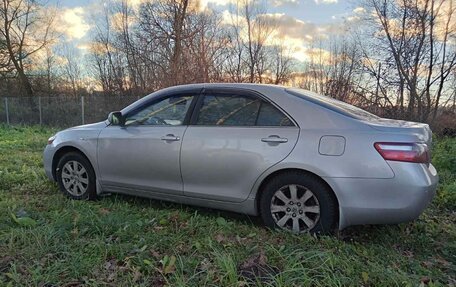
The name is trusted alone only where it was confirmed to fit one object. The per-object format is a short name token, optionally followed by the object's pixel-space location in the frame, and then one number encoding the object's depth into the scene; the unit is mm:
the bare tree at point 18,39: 21844
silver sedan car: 2904
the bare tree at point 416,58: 14062
